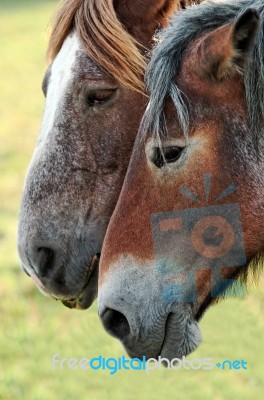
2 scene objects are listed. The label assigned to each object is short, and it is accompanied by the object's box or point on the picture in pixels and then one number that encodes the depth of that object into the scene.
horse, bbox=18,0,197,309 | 8.52
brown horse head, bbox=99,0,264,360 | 7.09
